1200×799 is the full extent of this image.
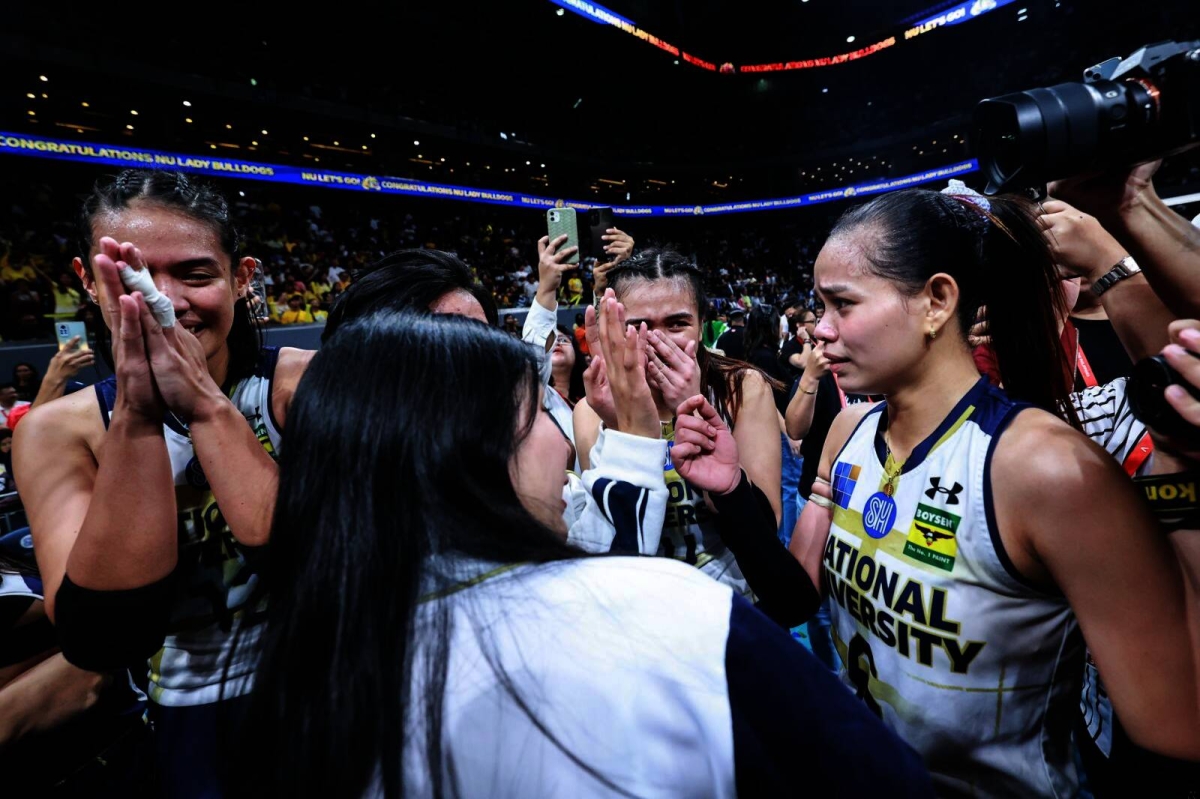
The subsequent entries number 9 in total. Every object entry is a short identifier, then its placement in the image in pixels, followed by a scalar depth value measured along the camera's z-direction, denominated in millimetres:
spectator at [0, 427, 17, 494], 3834
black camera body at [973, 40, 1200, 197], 828
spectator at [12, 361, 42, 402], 6055
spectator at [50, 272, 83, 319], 9238
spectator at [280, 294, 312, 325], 10820
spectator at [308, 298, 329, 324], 11659
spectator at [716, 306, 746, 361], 6312
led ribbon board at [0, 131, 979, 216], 10695
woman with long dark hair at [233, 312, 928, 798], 582
